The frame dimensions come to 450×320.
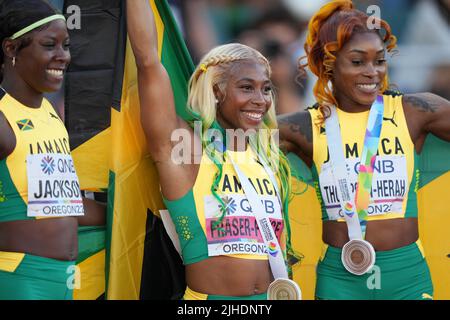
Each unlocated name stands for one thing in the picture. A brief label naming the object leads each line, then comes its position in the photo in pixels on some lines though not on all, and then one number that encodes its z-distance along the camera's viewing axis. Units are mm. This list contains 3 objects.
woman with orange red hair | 8148
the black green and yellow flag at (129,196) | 7820
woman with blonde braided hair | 7242
